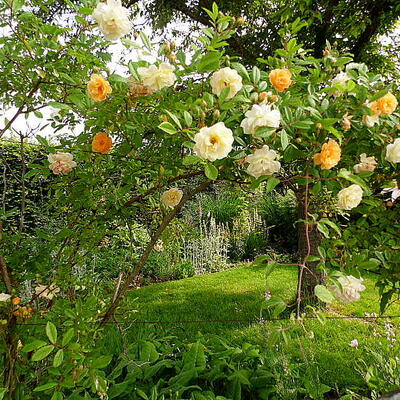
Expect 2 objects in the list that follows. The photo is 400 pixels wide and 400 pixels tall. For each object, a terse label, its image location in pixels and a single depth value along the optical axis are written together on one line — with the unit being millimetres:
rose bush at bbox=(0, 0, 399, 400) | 1128
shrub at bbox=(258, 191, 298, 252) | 6438
